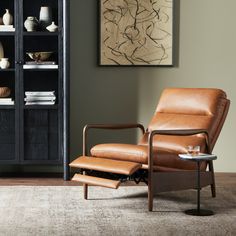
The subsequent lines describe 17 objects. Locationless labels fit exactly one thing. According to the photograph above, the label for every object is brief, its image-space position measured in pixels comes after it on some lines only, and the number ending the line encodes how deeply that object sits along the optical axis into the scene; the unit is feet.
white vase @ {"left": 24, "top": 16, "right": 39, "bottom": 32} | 24.76
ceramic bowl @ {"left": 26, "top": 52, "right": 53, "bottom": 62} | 24.75
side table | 18.45
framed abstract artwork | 26.06
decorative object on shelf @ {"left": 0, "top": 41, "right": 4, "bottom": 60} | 25.25
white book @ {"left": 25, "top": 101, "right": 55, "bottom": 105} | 24.84
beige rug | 16.55
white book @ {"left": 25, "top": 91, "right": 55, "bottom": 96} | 24.80
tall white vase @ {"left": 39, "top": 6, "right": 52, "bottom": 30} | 25.21
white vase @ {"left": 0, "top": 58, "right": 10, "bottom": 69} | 24.83
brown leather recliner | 19.20
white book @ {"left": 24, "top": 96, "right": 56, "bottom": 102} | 24.81
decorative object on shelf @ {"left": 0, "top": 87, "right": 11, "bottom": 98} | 24.80
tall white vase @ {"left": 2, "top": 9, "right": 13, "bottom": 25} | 24.86
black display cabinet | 24.59
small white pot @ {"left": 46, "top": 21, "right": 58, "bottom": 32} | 24.86
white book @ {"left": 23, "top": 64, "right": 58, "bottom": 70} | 24.73
